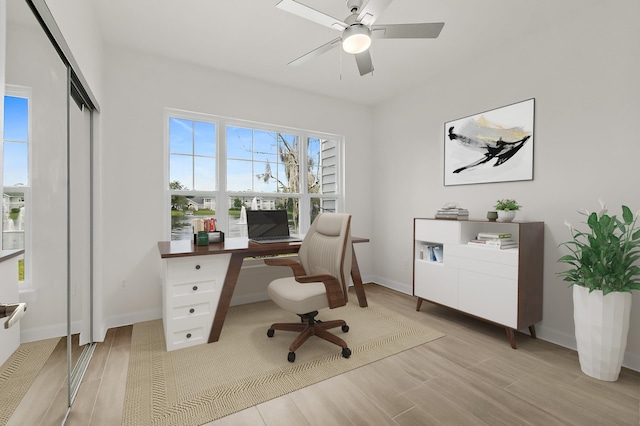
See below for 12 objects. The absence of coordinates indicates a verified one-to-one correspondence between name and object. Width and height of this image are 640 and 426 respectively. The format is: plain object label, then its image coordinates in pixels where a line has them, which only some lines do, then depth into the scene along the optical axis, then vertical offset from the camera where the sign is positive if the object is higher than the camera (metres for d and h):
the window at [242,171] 3.43 +0.49
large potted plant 2.00 -0.57
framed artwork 2.84 +0.70
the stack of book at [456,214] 3.16 -0.03
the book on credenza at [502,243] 2.66 -0.28
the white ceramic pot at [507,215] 2.69 -0.03
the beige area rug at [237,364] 1.78 -1.18
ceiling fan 1.88 +1.27
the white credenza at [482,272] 2.51 -0.58
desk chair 2.29 -0.57
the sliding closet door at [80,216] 1.85 -0.07
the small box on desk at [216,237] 2.89 -0.28
